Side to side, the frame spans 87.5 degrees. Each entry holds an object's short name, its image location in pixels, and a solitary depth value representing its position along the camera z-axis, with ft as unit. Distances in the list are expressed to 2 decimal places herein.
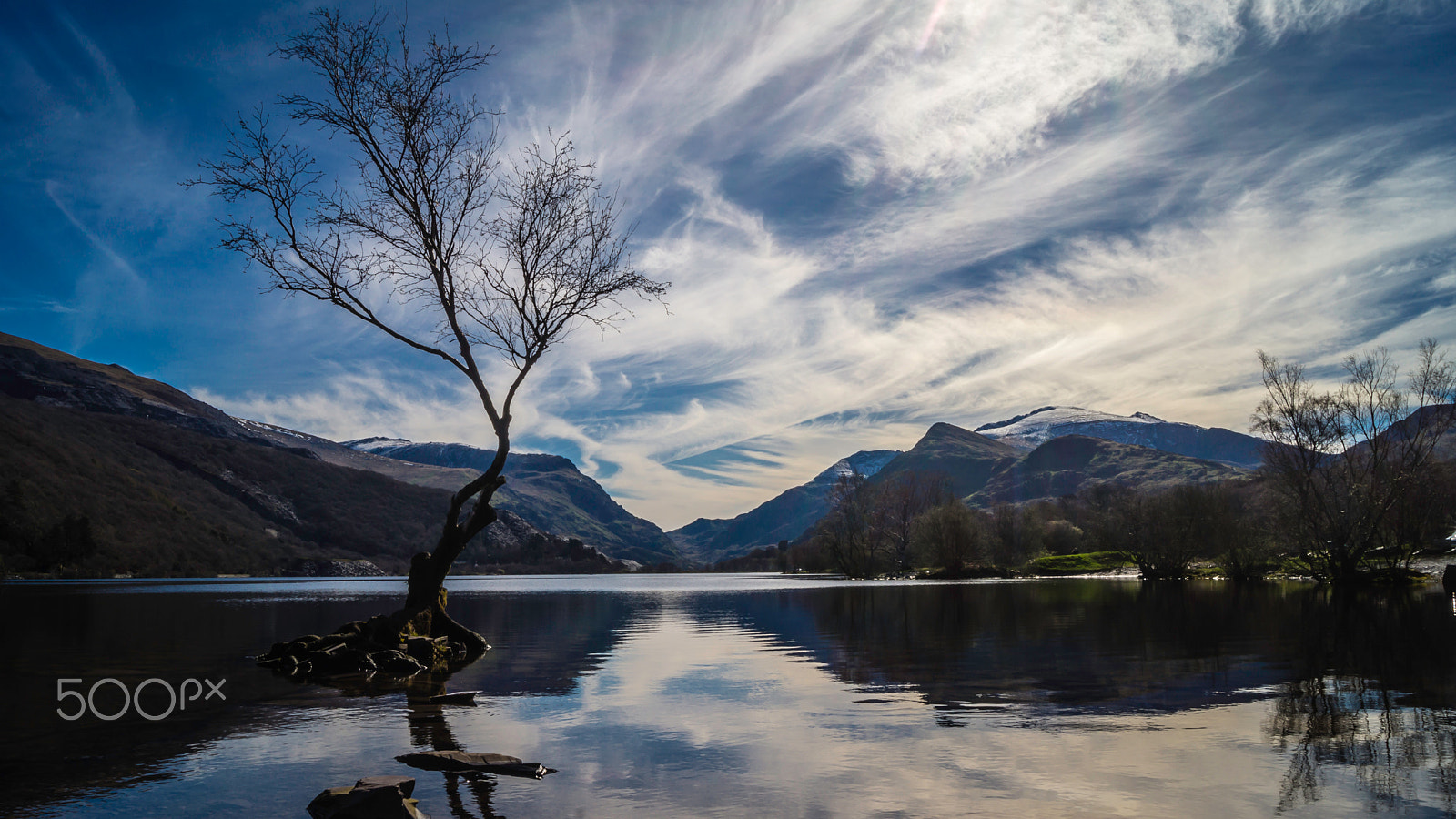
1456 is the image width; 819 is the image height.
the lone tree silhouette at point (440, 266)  90.22
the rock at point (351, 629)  86.88
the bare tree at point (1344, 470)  231.91
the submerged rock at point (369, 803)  28.12
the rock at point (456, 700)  57.21
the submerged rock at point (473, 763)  35.91
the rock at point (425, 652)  83.16
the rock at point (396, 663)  78.84
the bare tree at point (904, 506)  500.33
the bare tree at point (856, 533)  507.71
